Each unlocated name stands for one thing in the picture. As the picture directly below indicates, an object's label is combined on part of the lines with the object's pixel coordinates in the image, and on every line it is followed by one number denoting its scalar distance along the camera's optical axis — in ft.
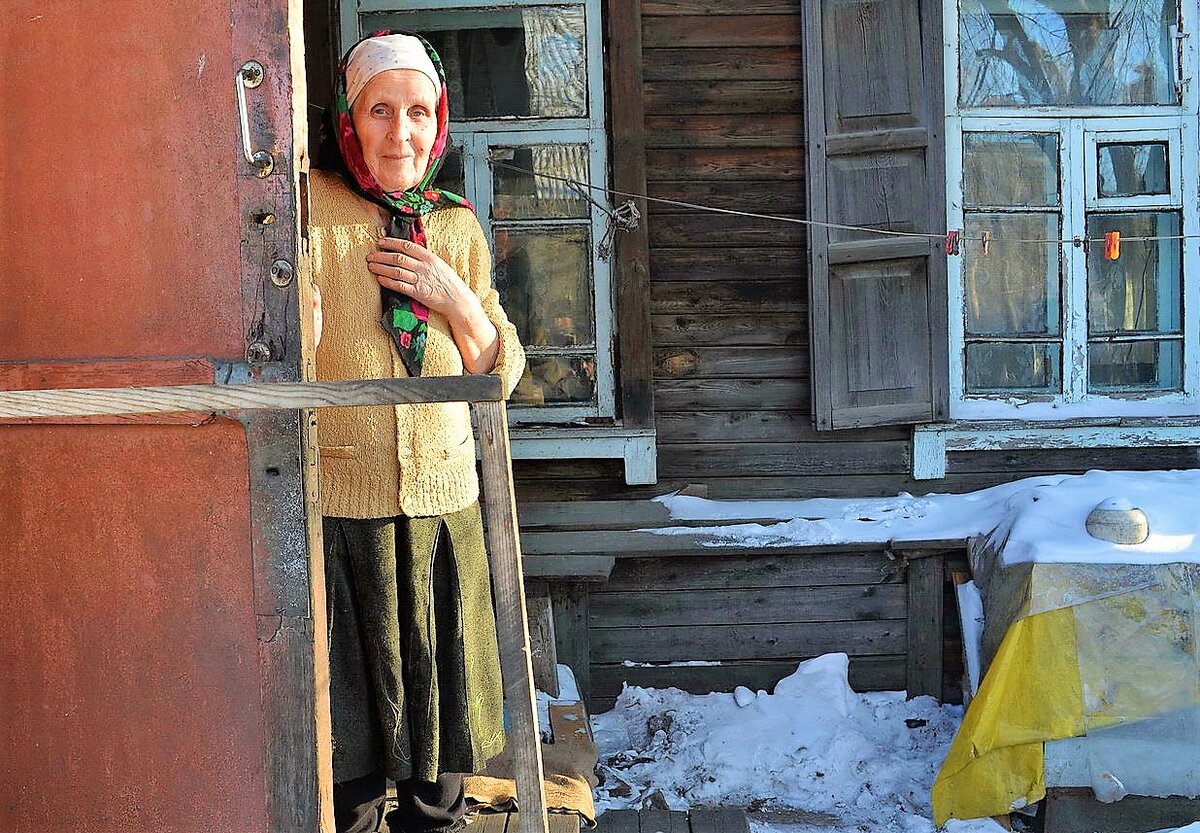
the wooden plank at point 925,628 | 13.41
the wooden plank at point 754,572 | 13.56
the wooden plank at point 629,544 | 12.81
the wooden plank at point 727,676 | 13.69
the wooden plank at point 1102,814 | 11.13
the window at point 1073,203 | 13.52
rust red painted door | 5.53
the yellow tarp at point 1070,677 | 10.87
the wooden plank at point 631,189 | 13.00
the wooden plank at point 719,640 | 13.64
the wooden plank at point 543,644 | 12.17
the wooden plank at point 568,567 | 12.57
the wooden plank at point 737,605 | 13.61
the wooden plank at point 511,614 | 5.46
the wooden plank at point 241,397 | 4.99
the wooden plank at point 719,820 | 9.25
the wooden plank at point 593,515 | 13.23
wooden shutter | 13.07
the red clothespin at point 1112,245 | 12.57
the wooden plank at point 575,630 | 13.43
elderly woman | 6.72
